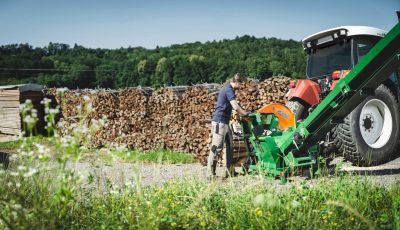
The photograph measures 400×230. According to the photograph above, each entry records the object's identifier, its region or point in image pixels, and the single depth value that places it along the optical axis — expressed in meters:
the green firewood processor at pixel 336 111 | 4.91
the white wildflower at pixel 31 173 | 2.19
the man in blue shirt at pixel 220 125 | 6.15
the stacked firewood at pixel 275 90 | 8.63
